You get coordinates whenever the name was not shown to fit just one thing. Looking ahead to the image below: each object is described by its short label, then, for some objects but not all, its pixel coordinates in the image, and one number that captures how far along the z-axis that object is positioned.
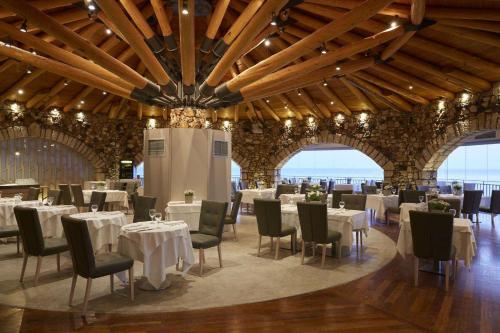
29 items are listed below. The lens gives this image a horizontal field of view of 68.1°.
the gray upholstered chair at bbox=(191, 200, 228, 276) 4.96
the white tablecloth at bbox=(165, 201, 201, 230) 6.89
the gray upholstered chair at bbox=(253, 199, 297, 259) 5.77
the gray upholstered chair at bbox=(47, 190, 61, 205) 7.18
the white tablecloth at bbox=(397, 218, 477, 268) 4.66
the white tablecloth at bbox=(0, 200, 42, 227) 6.37
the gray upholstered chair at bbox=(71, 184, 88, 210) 9.24
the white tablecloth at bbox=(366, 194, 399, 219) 8.89
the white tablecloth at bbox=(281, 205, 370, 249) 5.72
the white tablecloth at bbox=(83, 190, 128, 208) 10.28
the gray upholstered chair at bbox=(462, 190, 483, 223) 8.43
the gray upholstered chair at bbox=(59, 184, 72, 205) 8.82
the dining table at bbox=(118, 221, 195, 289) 4.12
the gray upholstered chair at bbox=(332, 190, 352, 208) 7.66
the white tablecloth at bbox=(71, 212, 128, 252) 4.91
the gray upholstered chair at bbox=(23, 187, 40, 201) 7.98
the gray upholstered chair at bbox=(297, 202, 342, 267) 5.31
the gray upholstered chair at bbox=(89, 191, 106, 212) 7.55
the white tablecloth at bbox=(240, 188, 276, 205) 10.26
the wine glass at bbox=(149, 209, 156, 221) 4.62
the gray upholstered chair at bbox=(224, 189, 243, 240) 7.04
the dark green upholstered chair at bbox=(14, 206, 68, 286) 4.38
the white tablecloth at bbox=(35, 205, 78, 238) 5.82
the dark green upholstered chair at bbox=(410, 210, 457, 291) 4.38
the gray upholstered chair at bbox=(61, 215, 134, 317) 3.60
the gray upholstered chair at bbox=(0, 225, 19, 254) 5.63
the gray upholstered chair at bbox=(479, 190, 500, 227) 8.52
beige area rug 3.99
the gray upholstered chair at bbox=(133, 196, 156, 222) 5.94
